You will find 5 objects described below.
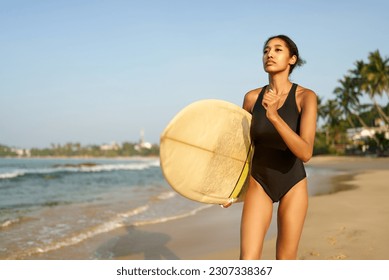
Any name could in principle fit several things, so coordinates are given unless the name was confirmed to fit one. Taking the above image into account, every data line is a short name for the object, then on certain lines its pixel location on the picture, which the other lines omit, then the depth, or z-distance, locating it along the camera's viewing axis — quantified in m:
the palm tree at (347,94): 43.91
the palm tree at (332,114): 51.75
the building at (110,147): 140.12
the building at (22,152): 132.50
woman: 2.01
